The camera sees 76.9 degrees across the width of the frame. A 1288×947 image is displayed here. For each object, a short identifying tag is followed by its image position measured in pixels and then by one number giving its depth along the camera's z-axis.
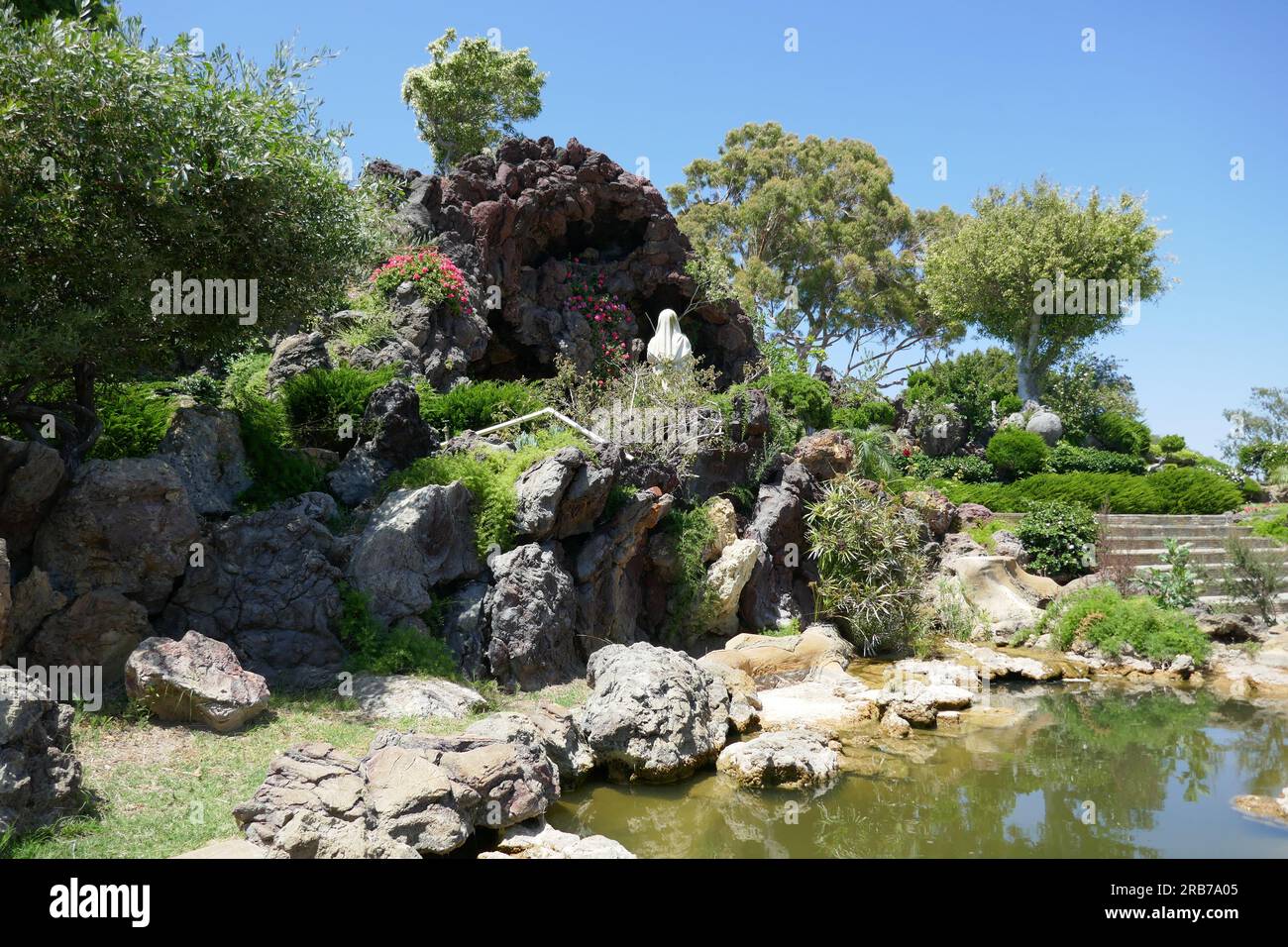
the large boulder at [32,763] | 4.55
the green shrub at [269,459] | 9.18
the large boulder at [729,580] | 11.52
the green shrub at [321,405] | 10.55
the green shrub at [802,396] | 16.58
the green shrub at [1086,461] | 23.95
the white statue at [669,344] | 15.60
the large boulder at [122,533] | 6.96
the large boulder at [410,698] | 7.23
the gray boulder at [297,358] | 11.55
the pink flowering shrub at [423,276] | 14.44
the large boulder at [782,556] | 12.46
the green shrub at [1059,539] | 16.45
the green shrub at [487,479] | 9.47
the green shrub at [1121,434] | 25.95
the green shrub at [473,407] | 11.92
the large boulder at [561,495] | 9.37
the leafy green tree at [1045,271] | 28.72
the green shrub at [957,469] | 23.56
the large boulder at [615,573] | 10.02
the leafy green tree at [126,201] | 6.79
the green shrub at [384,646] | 8.03
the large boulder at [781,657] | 10.97
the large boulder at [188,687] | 6.26
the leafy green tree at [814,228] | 36.16
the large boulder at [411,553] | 8.55
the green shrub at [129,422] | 8.44
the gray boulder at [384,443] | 9.91
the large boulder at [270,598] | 7.57
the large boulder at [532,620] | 8.77
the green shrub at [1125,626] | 11.99
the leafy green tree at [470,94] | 28.09
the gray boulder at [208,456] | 8.48
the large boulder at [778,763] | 7.15
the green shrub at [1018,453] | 23.27
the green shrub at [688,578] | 11.45
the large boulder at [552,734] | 6.50
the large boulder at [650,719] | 7.09
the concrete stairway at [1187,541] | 15.44
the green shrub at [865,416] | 20.20
